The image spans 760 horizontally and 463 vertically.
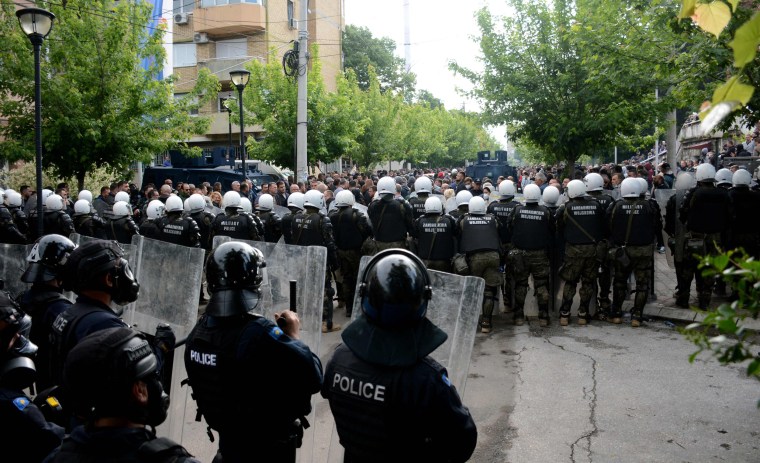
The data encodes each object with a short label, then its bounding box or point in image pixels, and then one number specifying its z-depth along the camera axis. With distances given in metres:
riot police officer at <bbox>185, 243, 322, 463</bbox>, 3.07
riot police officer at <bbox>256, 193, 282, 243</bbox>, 10.85
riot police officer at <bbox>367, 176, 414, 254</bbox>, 9.92
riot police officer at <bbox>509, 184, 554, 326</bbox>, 9.16
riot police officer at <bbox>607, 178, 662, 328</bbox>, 8.81
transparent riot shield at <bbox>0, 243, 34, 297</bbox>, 6.60
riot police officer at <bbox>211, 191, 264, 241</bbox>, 9.67
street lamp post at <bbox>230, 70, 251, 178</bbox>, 15.73
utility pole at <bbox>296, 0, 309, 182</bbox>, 16.64
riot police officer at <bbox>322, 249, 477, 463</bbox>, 2.53
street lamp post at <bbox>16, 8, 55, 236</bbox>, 9.11
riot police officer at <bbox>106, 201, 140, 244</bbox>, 10.31
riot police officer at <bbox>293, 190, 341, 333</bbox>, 9.13
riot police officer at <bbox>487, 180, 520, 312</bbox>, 9.94
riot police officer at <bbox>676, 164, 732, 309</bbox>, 8.94
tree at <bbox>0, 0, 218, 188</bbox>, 15.46
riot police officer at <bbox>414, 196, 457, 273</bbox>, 9.12
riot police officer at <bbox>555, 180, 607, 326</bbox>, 8.97
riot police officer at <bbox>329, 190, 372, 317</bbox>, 9.83
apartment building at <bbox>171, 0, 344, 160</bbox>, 35.53
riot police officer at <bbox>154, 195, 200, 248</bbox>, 9.66
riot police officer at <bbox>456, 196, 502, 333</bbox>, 8.96
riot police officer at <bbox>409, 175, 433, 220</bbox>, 11.04
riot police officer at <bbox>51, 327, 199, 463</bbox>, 2.01
